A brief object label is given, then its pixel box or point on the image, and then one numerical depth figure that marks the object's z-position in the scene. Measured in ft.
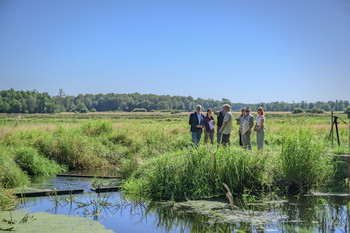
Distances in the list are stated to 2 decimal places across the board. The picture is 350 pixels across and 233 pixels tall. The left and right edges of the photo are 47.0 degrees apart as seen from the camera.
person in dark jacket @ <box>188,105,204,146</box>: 44.75
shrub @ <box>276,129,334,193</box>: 32.68
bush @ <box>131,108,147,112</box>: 540.44
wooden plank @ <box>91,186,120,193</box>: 32.73
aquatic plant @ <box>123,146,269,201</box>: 30.71
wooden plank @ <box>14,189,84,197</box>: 30.70
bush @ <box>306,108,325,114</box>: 426.35
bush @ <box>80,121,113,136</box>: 67.97
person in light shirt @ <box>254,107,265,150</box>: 41.63
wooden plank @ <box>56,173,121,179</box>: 40.95
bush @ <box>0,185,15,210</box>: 26.94
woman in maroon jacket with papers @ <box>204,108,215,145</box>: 45.88
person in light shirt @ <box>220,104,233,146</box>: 41.92
